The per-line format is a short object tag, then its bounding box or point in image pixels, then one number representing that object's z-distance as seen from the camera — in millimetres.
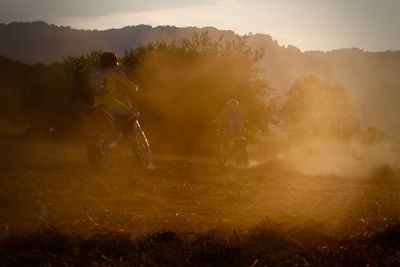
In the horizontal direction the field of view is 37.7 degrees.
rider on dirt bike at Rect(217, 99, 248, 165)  17859
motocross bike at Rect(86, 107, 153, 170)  11712
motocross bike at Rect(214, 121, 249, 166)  17828
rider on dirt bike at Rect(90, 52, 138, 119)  11711
